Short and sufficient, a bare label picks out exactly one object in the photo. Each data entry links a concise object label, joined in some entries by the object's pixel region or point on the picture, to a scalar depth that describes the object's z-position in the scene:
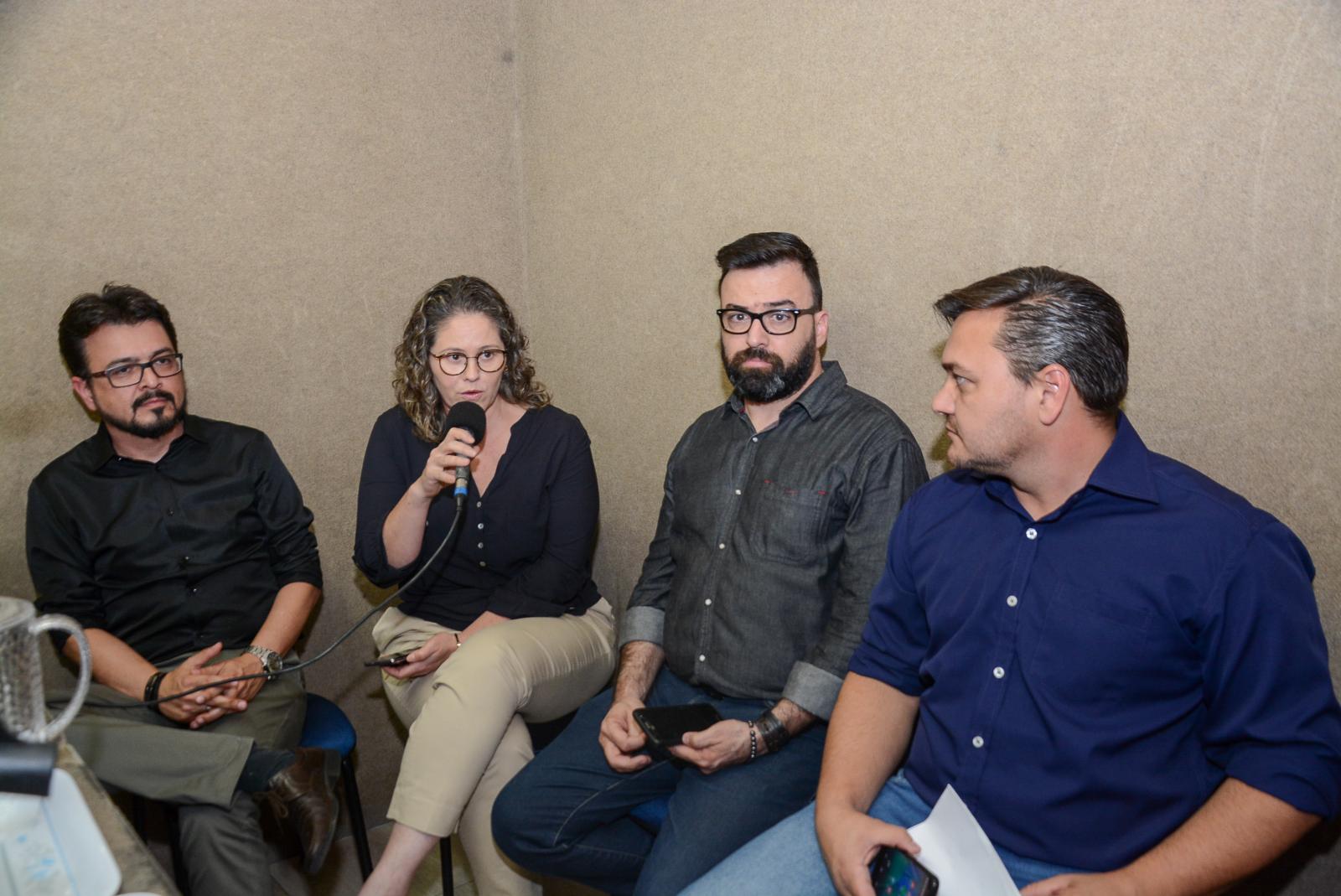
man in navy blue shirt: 1.34
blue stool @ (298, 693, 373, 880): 2.43
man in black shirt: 2.11
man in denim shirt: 1.92
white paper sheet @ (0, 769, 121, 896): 0.92
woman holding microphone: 2.36
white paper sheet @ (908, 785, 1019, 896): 1.29
